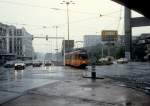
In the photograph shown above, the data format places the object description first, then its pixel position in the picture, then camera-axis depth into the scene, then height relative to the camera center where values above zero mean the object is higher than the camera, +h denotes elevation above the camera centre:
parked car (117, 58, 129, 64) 98.76 -1.20
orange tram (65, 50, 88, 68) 56.31 -0.16
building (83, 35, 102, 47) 158.60 +8.34
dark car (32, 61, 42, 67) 84.95 -1.63
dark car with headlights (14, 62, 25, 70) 63.42 -1.58
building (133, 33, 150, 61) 126.53 +2.90
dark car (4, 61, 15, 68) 80.41 -1.74
